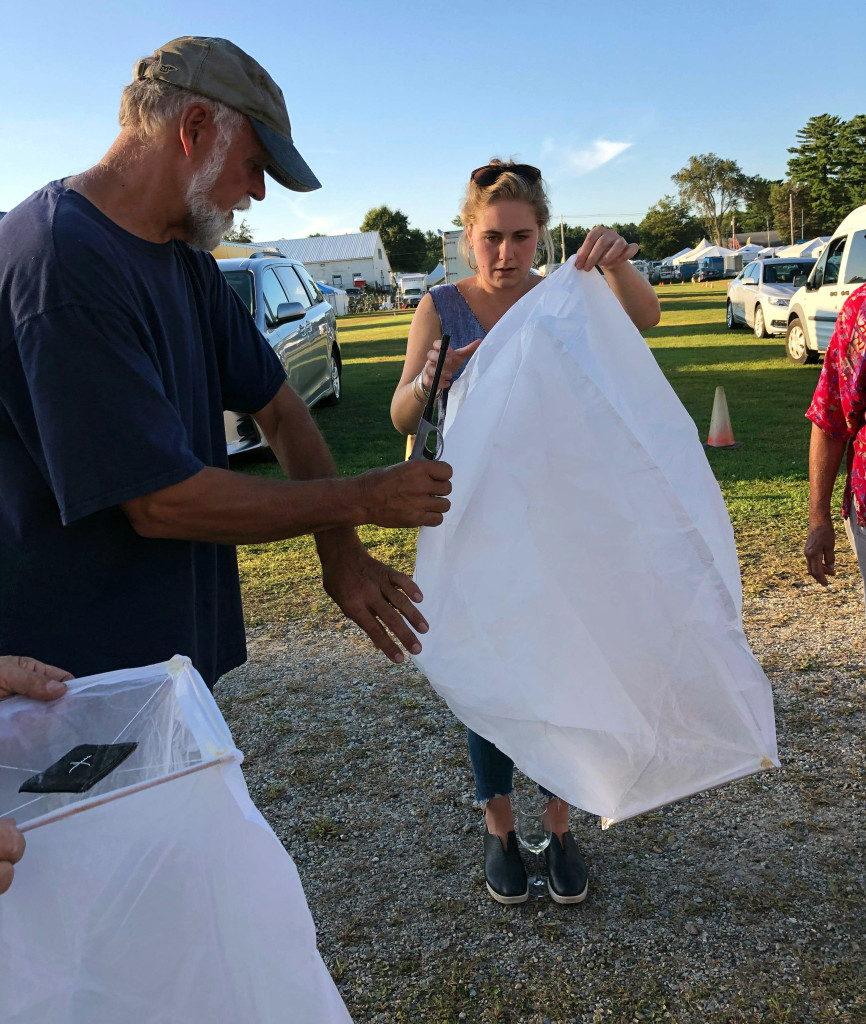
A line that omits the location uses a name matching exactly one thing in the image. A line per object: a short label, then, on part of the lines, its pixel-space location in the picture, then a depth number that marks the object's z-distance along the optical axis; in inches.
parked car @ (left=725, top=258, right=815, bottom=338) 631.2
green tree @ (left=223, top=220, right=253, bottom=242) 2434.5
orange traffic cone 304.3
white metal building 2655.0
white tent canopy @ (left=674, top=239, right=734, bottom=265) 2541.8
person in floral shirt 89.7
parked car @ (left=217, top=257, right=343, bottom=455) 299.6
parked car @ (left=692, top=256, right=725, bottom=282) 2314.2
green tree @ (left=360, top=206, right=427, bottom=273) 3533.5
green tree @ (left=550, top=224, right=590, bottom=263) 3407.5
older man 56.7
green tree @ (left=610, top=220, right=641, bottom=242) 3975.1
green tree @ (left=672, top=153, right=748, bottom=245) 3895.2
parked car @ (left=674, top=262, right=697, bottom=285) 2444.6
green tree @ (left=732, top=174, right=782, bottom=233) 4015.8
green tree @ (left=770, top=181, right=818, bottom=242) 2908.5
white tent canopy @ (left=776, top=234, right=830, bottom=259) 1425.9
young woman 92.4
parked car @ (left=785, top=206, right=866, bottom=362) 445.7
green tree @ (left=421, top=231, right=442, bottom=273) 3614.7
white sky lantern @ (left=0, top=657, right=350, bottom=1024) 38.0
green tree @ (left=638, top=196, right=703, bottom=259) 3821.4
